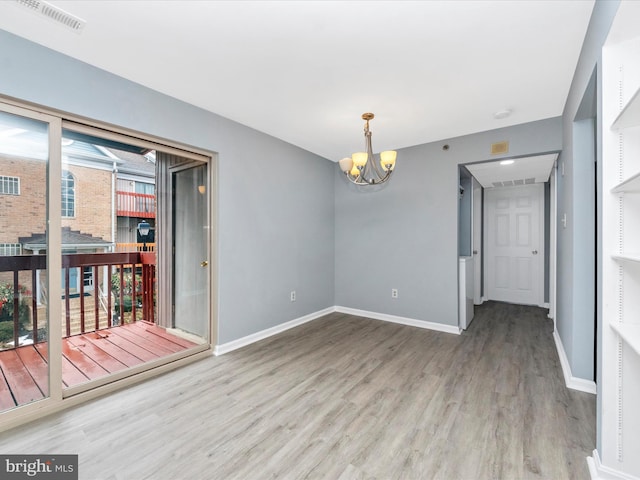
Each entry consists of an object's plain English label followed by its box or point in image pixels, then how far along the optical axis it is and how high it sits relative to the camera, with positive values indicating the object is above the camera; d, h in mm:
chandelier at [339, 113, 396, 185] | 2729 +756
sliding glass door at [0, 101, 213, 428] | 1959 -160
